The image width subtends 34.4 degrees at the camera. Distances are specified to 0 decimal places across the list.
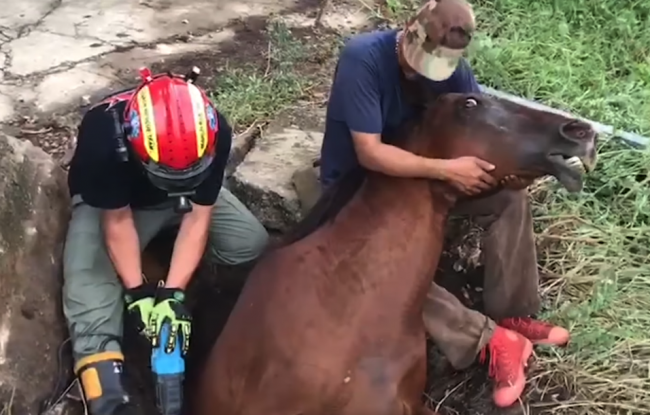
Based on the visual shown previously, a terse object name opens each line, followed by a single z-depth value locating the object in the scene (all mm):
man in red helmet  2770
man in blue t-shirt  2777
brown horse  2654
